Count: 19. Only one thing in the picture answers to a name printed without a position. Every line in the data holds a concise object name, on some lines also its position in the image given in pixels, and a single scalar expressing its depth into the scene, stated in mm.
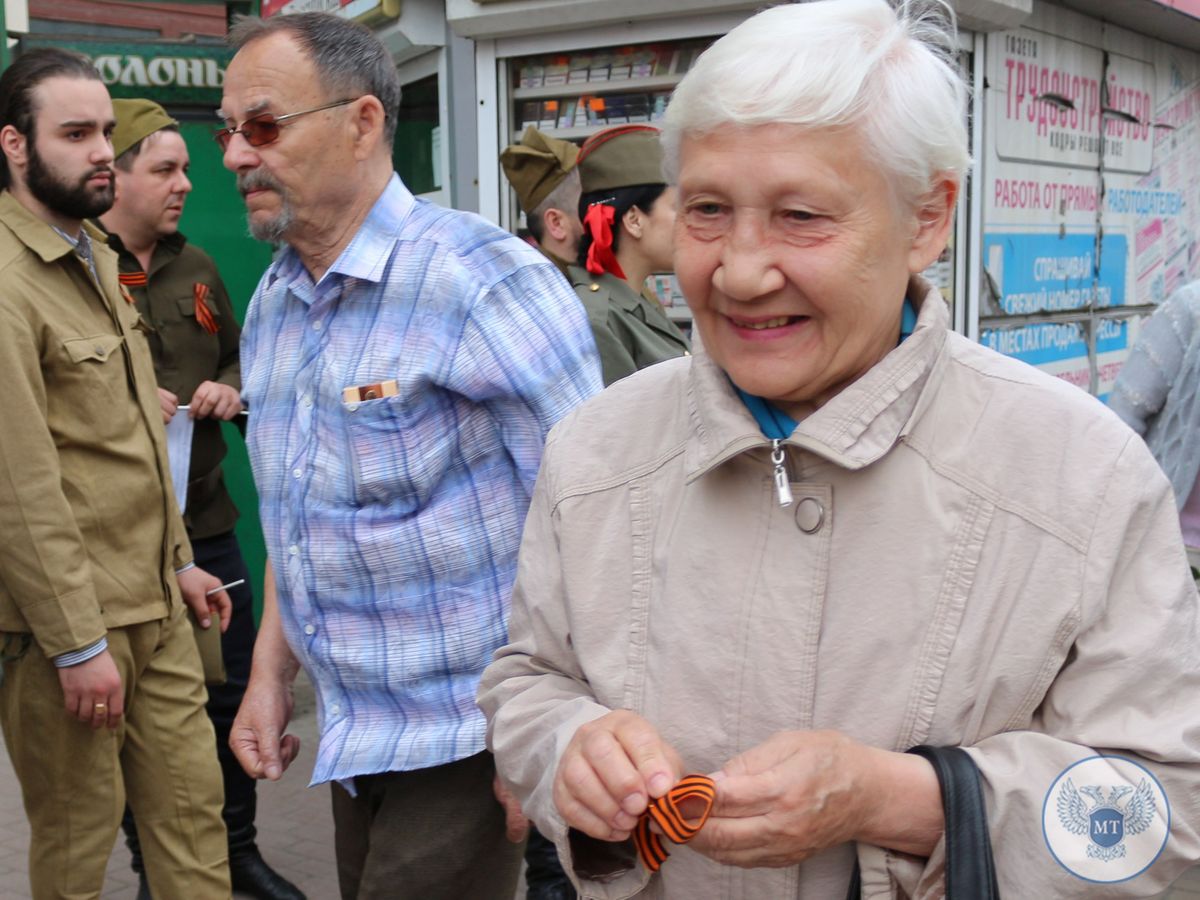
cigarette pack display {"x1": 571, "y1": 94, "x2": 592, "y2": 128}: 5883
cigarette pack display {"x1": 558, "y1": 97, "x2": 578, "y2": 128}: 5934
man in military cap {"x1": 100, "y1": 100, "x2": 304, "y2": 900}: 4570
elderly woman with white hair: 1471
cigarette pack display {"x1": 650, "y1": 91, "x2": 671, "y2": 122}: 5652
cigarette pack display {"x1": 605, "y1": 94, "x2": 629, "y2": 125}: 5781
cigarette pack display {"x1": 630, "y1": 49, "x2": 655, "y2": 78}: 5695
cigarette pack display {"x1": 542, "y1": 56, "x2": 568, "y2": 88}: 5930
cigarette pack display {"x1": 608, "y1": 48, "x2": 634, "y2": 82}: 5754
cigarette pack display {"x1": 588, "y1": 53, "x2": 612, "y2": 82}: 5820
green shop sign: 6449
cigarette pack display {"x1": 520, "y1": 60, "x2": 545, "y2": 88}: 5996
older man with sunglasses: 2602
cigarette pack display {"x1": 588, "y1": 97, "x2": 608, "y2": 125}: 5836
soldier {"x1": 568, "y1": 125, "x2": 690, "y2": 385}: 4375
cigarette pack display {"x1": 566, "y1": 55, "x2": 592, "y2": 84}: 5867
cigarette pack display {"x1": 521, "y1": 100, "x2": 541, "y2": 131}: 6043
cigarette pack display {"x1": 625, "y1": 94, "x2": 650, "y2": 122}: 5715
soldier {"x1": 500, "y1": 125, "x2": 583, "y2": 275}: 4777
